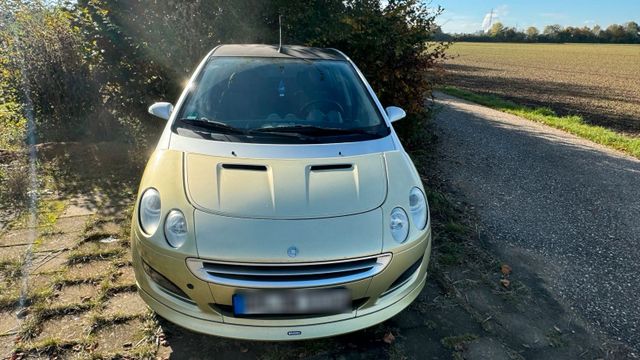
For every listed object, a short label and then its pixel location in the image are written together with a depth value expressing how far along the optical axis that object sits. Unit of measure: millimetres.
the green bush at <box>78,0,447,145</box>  5422
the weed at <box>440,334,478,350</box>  2472
